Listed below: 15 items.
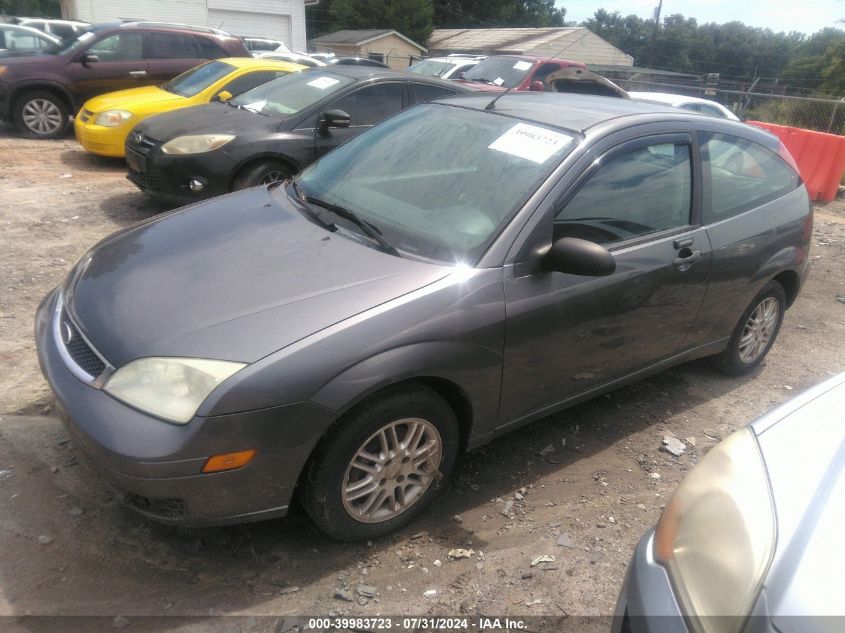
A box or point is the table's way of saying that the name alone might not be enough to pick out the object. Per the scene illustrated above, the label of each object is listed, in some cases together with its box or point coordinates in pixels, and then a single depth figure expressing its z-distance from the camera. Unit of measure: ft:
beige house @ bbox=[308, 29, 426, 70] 130.93
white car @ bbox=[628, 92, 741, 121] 33.23
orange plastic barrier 32.89
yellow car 27.12
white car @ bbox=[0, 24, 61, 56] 43.33
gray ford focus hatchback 7.48
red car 36.01
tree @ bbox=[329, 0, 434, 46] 160.56
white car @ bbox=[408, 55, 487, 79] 41.22
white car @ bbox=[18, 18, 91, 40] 56.03
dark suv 31.68
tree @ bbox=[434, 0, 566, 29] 193.77
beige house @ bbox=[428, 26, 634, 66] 136.36
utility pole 172.50
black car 20.25
